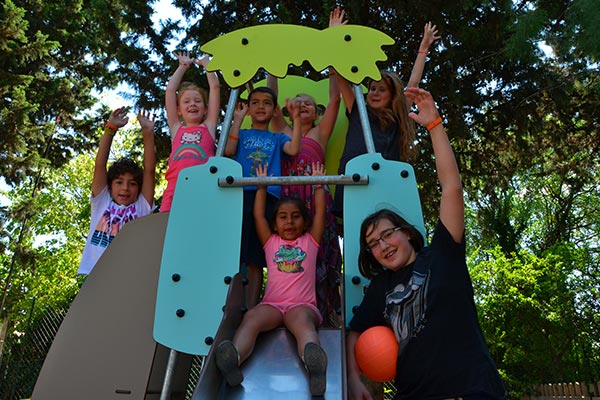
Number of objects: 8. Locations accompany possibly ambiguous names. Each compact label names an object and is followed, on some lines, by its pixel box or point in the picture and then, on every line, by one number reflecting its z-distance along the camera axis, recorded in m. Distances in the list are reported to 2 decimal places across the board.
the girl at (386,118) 4.39
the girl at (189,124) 4.37
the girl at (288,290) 2.72
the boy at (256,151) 4.20
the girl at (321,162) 4.36
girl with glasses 2.26
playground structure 3.33
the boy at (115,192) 4.43
